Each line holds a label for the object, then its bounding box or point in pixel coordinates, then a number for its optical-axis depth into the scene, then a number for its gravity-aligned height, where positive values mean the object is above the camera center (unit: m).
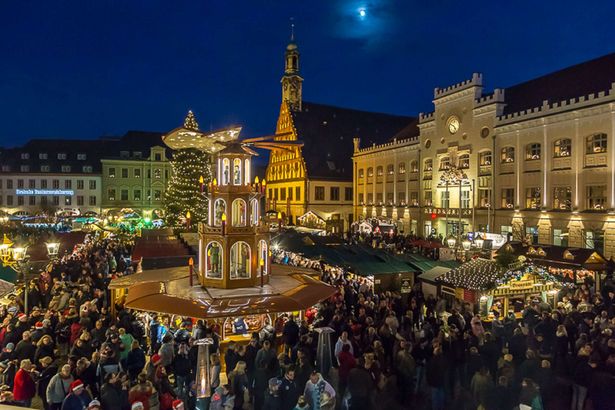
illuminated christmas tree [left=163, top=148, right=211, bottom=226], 33.12 +0.84
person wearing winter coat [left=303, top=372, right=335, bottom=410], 7.71 -3.33
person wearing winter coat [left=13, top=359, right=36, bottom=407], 7.95 -3.34
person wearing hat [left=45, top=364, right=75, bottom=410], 7.77 -3.29
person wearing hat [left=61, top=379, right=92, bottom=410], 7.05 -3.17
